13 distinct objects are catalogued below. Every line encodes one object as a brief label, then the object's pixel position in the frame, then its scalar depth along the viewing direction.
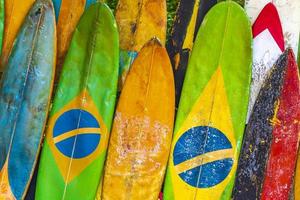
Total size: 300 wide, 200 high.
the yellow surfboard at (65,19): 3.30
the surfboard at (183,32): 3.18
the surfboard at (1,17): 3.27
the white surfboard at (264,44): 3.10
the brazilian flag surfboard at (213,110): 3.01
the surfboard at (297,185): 2.94
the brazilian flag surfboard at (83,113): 3.10
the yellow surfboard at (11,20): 3.28
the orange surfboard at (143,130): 3.05
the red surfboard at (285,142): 2.95
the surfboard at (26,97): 3.12
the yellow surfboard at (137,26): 3.23
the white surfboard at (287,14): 3.15
